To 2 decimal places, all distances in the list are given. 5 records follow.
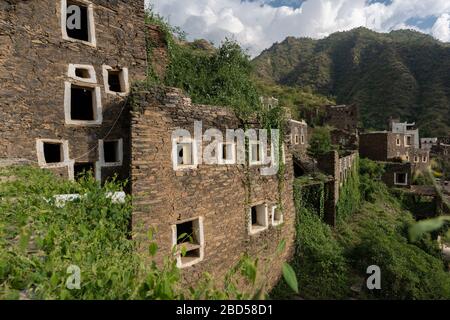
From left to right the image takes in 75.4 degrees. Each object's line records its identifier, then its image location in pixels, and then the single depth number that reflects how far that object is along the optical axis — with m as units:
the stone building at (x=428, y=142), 46.79
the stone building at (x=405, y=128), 37.22
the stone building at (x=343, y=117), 49.69
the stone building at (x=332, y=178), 13.58
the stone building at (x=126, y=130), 6.45
